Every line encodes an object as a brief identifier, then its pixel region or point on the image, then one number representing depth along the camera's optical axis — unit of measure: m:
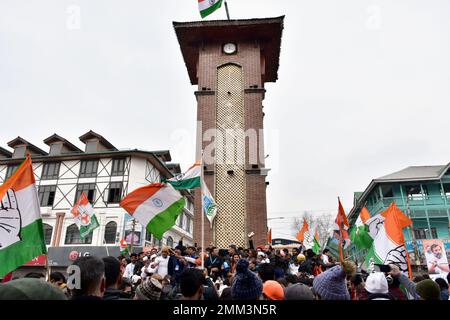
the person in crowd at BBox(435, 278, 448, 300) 5.55
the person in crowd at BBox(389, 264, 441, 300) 3.56
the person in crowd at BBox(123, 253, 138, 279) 9.91
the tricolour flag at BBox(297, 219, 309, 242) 17.05
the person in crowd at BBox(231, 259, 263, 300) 3.25
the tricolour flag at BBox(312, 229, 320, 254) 17.47
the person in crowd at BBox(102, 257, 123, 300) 3.01
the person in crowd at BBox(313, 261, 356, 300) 3.29
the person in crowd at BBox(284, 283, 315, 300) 3.31
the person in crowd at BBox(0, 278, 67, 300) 1.56
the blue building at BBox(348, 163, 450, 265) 25.83
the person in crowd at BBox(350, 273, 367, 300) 4.43
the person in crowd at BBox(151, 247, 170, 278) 8.16
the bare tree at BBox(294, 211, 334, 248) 58.91
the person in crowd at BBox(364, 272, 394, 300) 3.68
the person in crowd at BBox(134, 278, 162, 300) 3.38
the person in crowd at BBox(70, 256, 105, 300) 2.44
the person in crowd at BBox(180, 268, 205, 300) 2.96
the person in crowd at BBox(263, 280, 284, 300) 3.66
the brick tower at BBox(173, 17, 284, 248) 16.28
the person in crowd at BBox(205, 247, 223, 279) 9.30
